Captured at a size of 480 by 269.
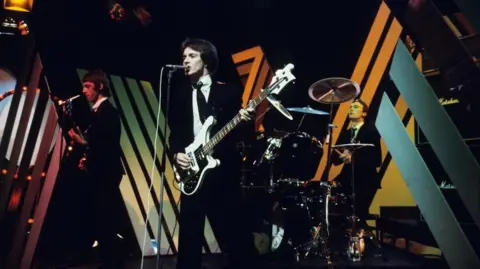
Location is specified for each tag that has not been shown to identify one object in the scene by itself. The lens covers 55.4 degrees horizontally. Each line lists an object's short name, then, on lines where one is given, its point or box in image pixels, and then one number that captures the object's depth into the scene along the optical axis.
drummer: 5.13
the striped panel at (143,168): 5.29
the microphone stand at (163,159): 2.99
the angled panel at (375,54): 6.19
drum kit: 4.74
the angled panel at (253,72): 6.59
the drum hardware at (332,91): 4.66
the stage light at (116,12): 5.01
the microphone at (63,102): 4.04
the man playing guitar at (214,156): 2.91
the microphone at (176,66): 3.10
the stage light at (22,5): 4.53
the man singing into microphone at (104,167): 4.12
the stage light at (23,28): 3.69
